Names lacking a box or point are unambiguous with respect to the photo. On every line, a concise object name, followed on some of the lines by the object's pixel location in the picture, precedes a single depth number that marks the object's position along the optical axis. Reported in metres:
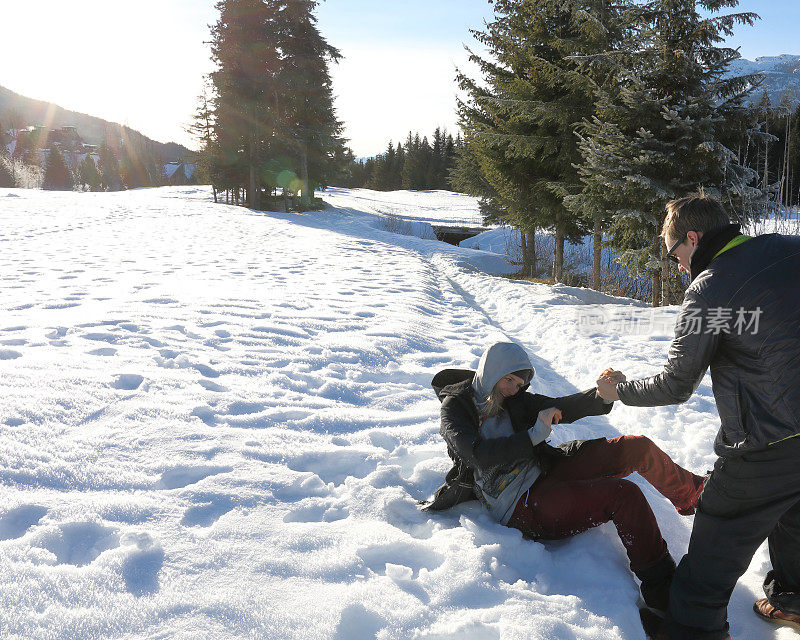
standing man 1.95
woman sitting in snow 2.53
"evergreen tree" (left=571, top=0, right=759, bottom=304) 7.62
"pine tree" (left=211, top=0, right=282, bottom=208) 25.05
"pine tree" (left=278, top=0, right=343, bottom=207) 25.98
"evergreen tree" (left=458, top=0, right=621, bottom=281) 10.36
